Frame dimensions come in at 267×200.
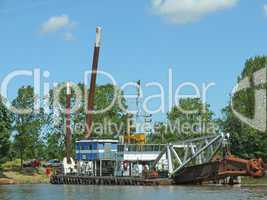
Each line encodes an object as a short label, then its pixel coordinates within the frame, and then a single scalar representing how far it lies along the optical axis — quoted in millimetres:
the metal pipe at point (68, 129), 90562
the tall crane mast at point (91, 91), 91875
